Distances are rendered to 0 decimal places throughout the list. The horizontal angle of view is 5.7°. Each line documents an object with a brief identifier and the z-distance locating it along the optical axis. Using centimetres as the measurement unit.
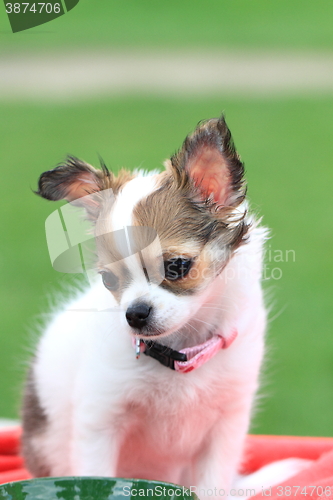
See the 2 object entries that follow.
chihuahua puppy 169
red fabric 186
